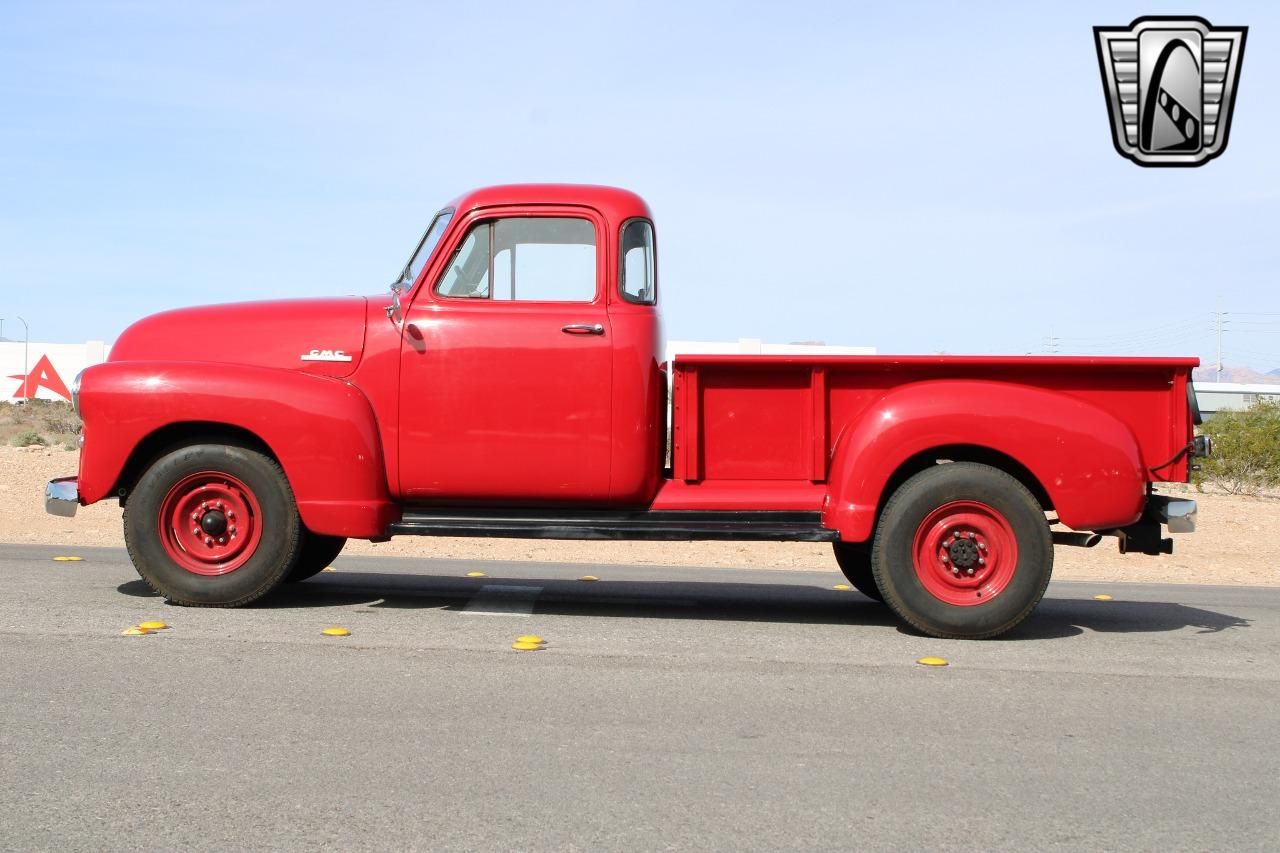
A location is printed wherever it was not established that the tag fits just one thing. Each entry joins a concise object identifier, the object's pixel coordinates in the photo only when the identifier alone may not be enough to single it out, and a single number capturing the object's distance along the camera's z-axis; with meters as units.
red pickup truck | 6.61
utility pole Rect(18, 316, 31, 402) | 53.69
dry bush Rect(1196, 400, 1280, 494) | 20.77
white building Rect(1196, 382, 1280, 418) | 49.00
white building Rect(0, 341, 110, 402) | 56.16
